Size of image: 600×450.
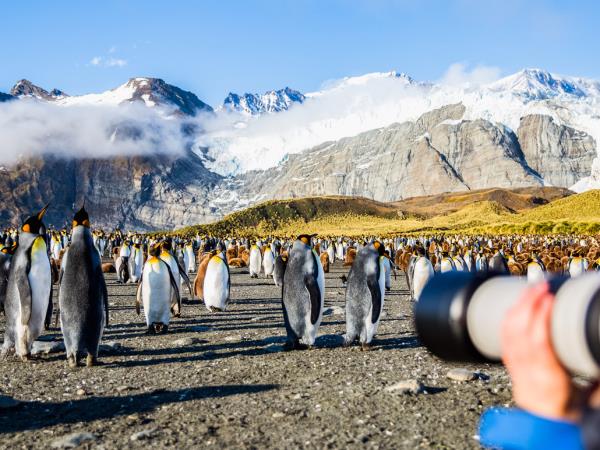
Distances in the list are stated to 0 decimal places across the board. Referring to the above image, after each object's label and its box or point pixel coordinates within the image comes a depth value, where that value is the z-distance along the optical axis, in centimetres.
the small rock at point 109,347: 669
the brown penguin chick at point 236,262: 2520
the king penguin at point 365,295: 675
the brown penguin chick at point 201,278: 1198
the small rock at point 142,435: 366
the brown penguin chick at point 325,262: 2276
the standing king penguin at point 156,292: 783
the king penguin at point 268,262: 1981
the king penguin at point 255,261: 1977
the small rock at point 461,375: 495
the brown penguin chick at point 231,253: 2771
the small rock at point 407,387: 452
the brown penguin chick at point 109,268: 2095
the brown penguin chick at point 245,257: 2566
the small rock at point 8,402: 438
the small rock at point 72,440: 356
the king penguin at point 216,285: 1045
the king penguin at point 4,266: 865
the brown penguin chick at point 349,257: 2530
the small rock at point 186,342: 722
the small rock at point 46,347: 655
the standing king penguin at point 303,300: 686
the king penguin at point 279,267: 1522
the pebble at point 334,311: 1012
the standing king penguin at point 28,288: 613
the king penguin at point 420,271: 1132
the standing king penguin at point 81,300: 587
